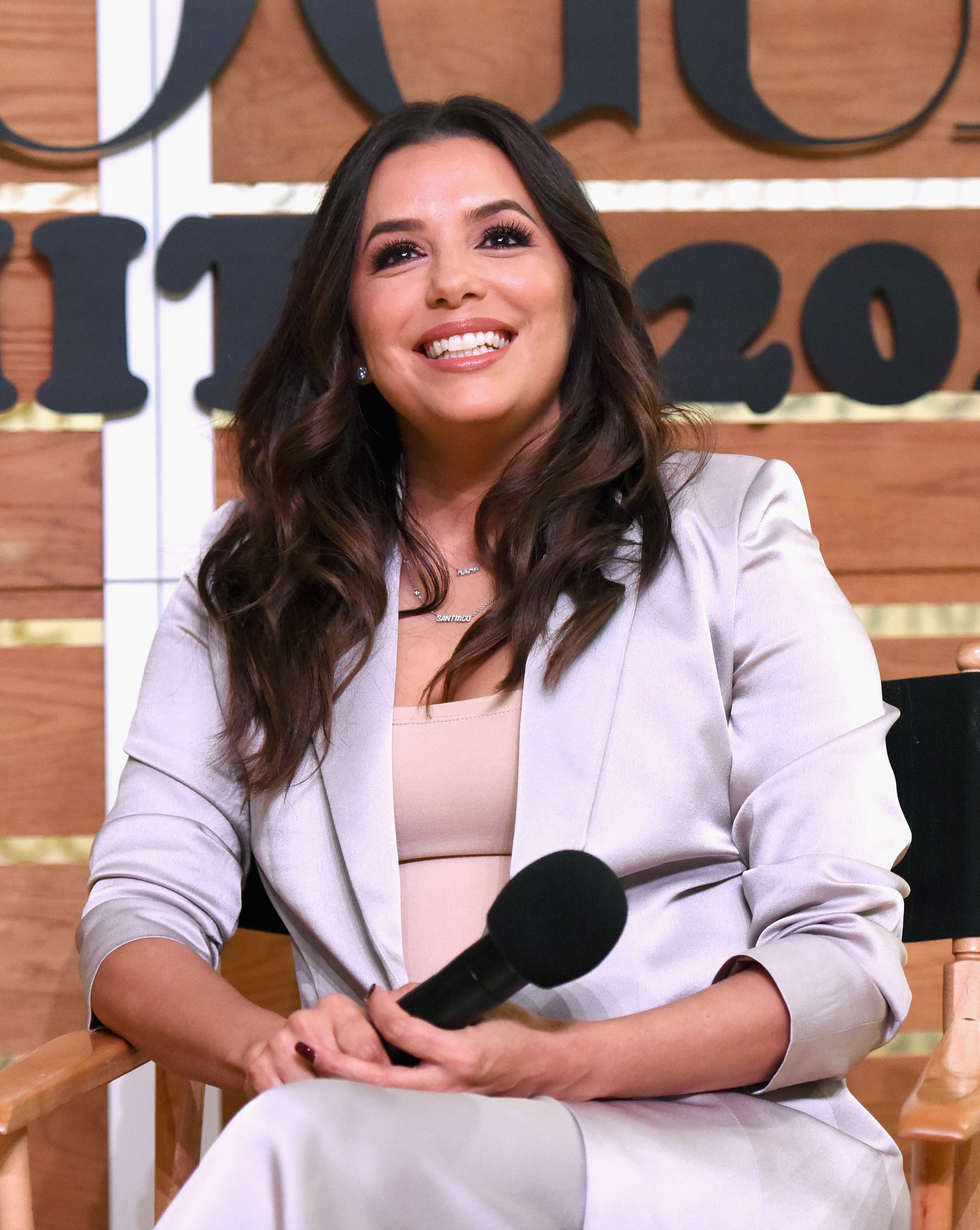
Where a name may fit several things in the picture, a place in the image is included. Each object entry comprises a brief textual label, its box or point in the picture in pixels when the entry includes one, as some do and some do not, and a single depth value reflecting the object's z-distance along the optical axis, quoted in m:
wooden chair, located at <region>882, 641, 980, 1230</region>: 4.75
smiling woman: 4.52
